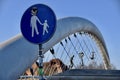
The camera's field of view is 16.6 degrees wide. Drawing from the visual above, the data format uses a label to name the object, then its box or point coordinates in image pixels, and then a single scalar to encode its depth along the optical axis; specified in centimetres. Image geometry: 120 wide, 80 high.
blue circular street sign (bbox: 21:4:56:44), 648
